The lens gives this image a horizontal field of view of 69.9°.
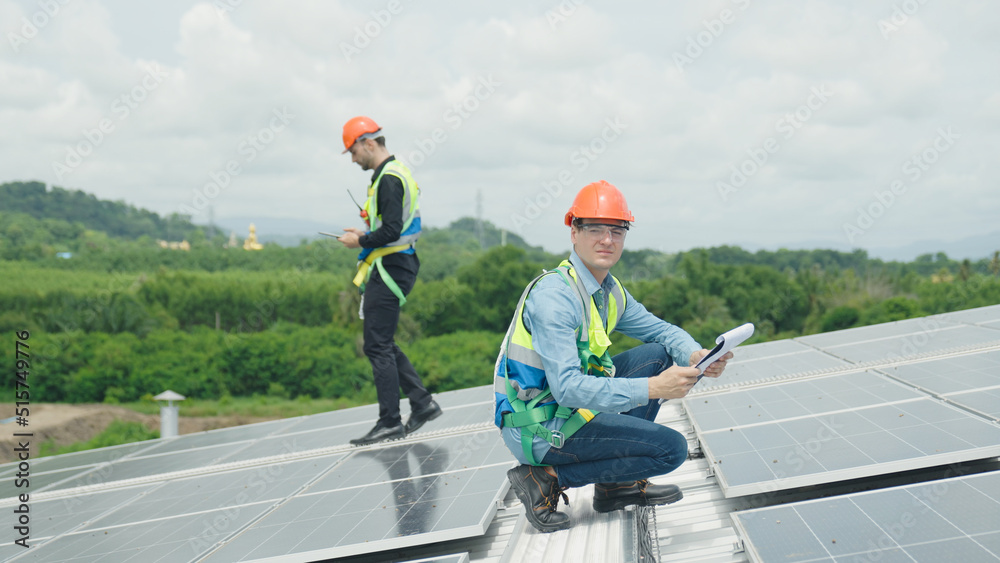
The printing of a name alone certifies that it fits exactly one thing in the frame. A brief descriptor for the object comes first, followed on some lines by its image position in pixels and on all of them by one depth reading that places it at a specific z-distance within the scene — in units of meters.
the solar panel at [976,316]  7.19
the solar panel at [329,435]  5.79
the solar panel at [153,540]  3.57
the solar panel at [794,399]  4.28
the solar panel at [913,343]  5.73
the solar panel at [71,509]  4.47
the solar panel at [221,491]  4.42
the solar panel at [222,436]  7.36
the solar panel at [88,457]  7.38
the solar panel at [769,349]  7.18
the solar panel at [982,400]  3.64
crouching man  3.12
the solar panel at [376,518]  3.23
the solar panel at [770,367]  5.60
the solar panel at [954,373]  4.30
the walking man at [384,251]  5.51
